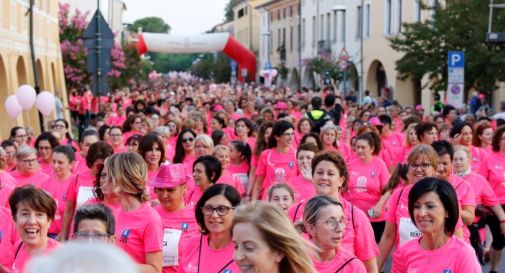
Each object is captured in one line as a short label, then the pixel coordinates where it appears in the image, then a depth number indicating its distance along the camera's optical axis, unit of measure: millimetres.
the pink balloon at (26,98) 19969
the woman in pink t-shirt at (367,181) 10422
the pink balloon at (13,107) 19812
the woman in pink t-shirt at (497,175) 10789
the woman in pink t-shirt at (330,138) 12820
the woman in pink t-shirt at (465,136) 12110
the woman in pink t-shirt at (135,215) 6090
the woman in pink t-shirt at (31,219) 5836
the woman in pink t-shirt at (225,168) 10000
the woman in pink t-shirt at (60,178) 9211
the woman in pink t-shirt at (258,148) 12117
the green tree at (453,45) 26016
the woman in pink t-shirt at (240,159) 12570
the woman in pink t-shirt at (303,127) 15562
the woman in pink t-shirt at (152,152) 9773
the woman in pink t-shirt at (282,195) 7273
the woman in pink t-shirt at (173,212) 6848
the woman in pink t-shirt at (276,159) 11594
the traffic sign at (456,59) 21953
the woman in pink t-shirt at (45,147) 11852
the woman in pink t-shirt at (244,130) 15373
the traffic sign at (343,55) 36344
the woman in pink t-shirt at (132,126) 15971
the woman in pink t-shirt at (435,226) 5668
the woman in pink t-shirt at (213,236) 5621
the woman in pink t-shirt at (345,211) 6414
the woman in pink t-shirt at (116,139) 12750
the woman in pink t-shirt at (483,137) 12836
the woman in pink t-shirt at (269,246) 3588
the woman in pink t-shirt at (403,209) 7576
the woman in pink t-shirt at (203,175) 8797
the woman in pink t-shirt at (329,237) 5316
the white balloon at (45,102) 20688
